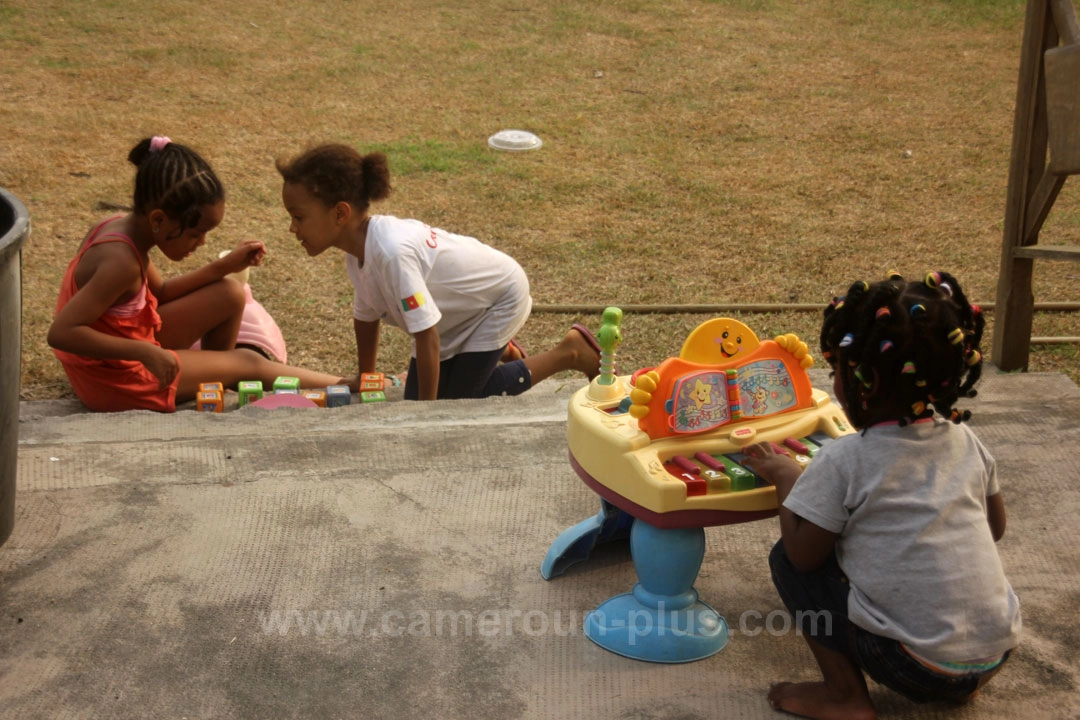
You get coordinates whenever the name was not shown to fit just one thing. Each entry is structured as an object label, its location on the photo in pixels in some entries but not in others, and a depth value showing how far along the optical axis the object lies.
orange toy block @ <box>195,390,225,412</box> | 3.90
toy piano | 2.33
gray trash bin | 2.56
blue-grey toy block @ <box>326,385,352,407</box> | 3.99
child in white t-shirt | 3.80
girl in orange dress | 3.64
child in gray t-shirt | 1.98
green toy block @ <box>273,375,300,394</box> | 4.07
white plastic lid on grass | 7.65
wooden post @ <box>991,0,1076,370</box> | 4.02
